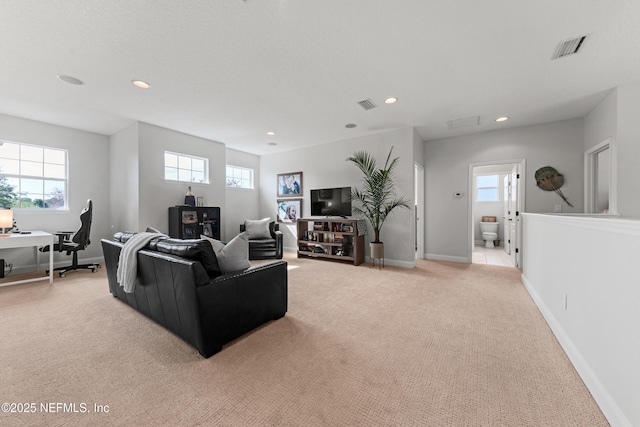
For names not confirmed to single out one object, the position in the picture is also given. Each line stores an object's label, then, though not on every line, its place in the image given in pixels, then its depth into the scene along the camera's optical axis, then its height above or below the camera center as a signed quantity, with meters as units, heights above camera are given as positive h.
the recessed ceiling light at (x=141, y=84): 2.98 +1.54
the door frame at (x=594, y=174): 3.22 +0.54
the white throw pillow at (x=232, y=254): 2.11 -0.37
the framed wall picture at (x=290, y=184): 6.19 +0.67
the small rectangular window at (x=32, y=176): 4.12 +0.60
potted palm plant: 4.64 +0.30
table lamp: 3.42 -0.12
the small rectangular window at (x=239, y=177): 6.37 +0.89
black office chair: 3.96 -0.51
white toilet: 6.73 -0.59
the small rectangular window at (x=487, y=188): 7.13 +0.64
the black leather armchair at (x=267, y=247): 5.34 -0.79
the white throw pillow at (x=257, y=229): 5.63 -0.42
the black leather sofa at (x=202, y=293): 1.79 -0.68
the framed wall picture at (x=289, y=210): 6.23 +0.01
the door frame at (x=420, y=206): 5.48 +0.10
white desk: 3.18 -0.40
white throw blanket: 2.30 -0.47
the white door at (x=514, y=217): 4.72 -0.13
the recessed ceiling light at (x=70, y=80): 2.86 +1.54
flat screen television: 5.32 +0.20
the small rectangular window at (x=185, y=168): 4.91 +0.88
